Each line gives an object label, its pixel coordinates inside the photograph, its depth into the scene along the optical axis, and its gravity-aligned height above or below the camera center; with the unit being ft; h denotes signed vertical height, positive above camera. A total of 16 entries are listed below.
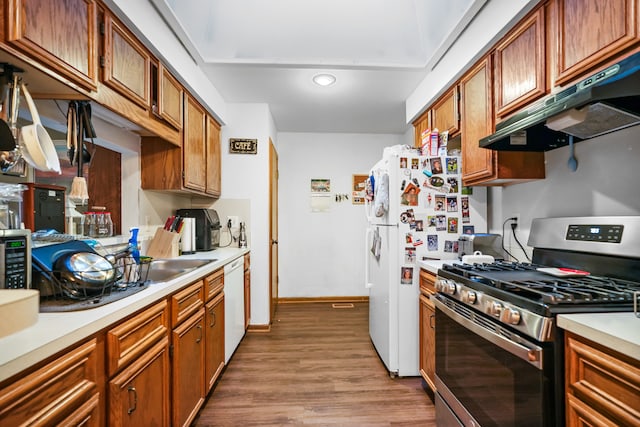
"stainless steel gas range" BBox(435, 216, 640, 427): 3.06 -1.18
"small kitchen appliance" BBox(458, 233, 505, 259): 6.51 -0.63
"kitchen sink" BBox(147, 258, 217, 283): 6.64 -1.14
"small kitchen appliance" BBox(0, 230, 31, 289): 2.93 -0.43
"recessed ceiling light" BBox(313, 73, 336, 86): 8.21 +3.79
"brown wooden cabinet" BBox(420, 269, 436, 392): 6.10 -2.40
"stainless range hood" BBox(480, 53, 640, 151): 3.11 +1.29
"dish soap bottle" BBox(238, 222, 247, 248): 10.11 -0.77
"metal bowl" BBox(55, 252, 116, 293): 3.40 -0.64
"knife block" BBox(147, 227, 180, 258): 7.47 -0.74
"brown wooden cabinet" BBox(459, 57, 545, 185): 5.77 +1.28
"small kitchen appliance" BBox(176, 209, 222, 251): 8.86 -0.32
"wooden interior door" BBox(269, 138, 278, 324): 10.76 -0.50
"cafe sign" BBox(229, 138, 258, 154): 10.34 +2.40
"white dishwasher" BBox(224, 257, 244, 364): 7.30 -2.37
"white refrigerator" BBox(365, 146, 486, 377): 6.83 -0.23
